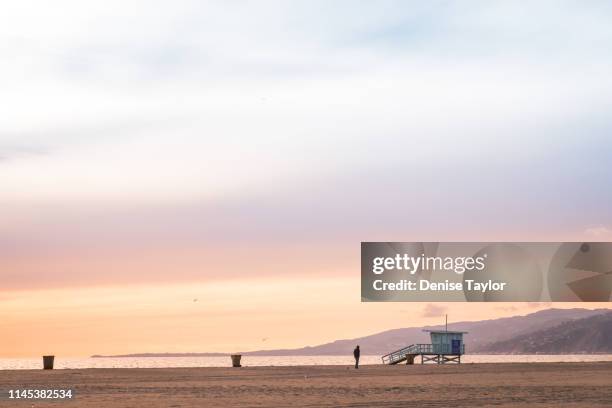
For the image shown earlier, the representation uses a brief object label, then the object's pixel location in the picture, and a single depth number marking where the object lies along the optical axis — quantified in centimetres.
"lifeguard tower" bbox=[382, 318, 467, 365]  10338
